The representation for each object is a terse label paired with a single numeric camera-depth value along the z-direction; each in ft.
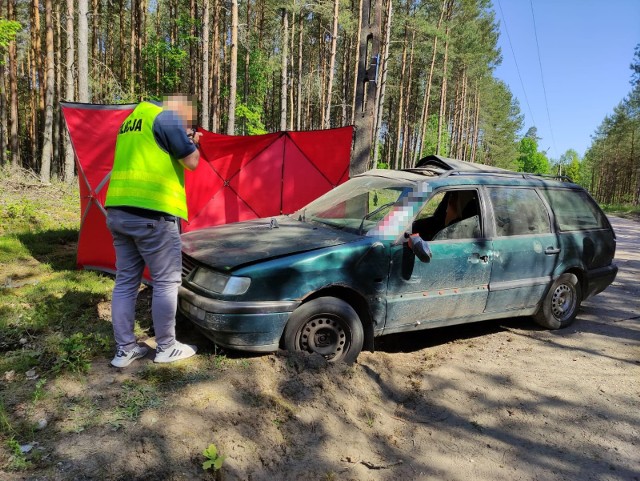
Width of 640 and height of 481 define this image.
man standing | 10.40
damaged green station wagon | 11.07
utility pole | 27.09
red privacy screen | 17.84
